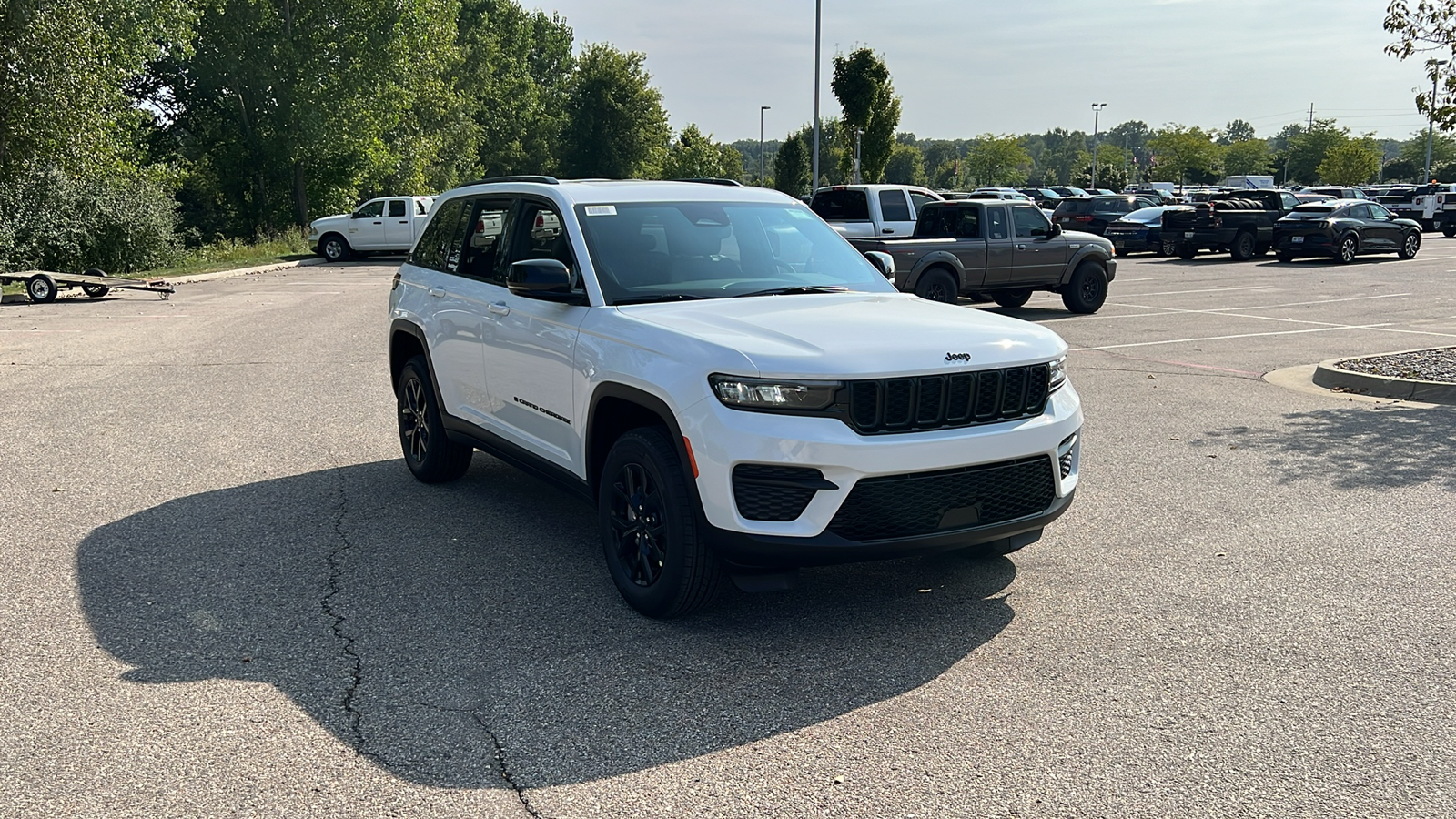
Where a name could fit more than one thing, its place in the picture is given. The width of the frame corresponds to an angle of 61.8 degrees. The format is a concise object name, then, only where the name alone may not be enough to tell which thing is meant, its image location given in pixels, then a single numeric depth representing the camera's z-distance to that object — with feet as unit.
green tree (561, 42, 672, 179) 240.94
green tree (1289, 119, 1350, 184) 360.69
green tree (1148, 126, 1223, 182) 329.11
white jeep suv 14.94
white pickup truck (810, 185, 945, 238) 67.72
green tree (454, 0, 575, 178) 198.29
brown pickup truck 55.57
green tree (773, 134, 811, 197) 272.31
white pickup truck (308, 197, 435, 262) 115.55
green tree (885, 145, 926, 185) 490.90
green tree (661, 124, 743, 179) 319.55
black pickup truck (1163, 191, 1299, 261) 103.91
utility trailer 67.51
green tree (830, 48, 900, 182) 169.58
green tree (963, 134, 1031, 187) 333.42
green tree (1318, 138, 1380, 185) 291.79
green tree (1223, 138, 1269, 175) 405.18
